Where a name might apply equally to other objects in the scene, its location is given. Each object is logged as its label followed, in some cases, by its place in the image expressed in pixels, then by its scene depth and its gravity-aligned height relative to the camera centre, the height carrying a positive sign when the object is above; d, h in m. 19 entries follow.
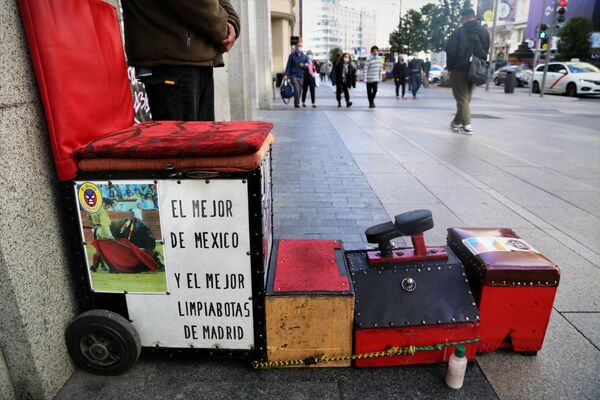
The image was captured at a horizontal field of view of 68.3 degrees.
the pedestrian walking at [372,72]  14.34 -0.29
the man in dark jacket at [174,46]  2.67 +0.11
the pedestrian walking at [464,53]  8.76 +0.17
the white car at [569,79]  21.91 -0.89
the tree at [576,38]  34.31 +1.72
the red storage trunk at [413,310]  2.18 -1.19
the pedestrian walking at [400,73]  20.89 -0.49
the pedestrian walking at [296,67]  14.60 -0.11
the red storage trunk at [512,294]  2.22 -1.13
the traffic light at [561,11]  20.62 +2.24
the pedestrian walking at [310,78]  14.97 -0.49
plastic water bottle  2.04 -1.36
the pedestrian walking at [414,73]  21.59 -0.51
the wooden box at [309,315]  2.12 -1.16
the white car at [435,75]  39.63 -1.12
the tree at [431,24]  52.81 +4.42
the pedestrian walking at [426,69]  33.79 -0.52
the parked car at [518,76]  31.69 -1.04
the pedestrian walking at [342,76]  15.20 -0.43
